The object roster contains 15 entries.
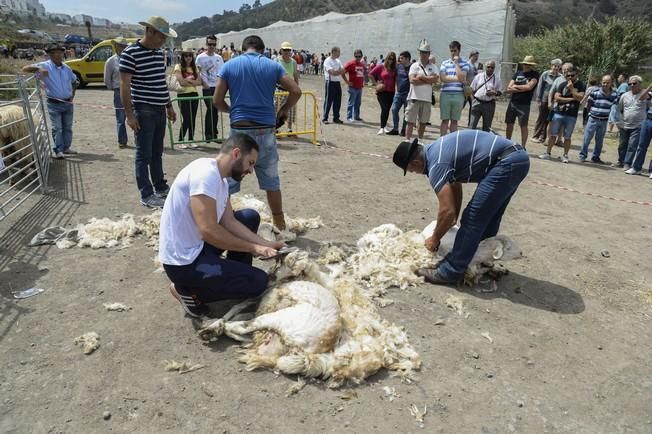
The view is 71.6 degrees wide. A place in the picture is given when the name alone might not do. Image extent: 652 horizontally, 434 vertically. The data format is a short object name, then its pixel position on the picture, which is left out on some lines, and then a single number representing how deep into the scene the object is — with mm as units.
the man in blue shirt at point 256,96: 4887
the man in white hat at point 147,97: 5898
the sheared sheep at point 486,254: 4648
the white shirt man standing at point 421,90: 10562
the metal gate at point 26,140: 6852
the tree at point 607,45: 22484
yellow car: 21641
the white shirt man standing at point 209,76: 10484
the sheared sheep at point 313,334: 3213
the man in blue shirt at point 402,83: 11828
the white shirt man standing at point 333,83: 13289
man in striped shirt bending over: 4223
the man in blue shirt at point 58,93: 8477
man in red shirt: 13578
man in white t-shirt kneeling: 3365
